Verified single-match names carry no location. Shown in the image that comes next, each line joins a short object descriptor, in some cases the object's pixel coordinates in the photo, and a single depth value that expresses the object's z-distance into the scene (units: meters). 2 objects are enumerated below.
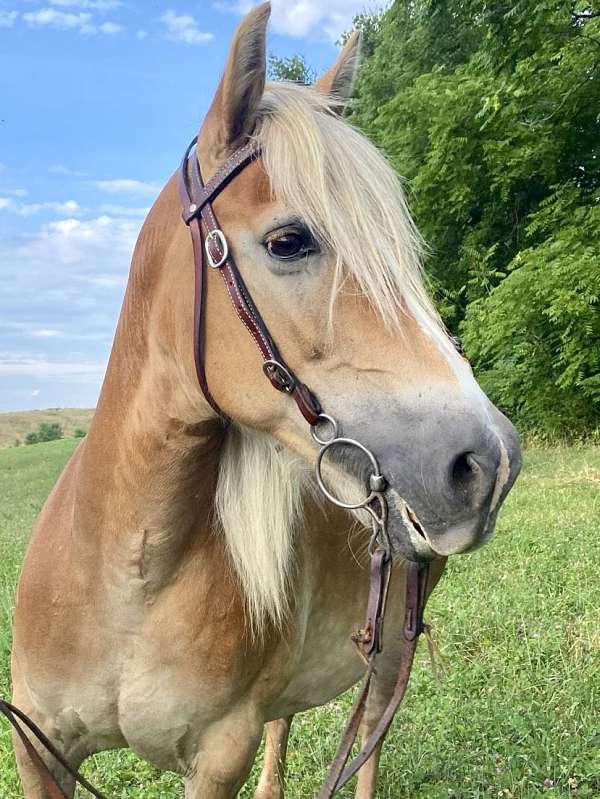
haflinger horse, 1.27
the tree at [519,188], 10.51
